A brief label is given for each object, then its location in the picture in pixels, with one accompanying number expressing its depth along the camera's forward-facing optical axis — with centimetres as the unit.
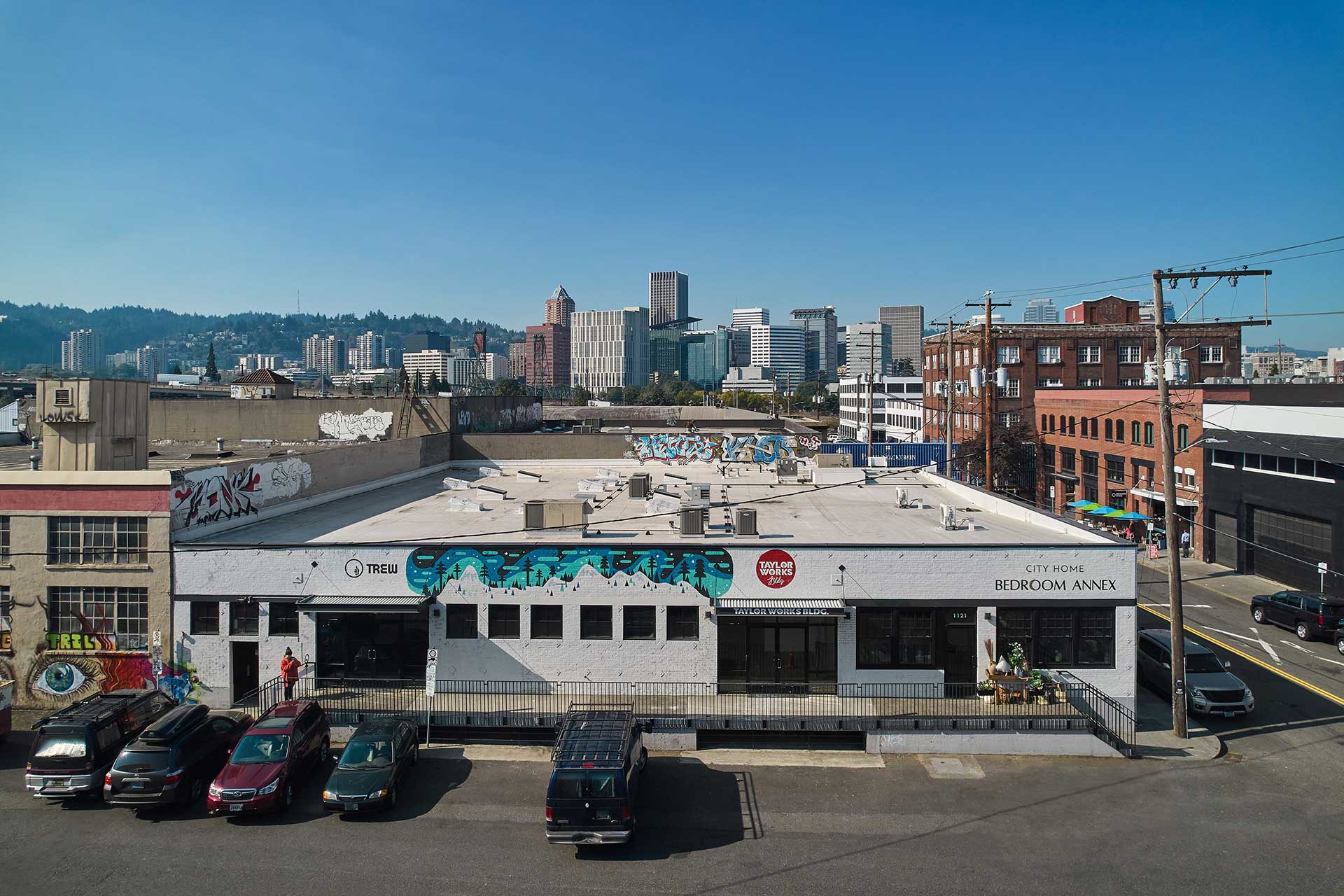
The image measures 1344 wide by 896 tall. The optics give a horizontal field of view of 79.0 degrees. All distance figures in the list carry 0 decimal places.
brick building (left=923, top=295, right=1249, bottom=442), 7700
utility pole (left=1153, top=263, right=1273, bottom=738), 1988
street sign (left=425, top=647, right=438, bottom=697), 1880
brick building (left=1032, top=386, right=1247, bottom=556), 4562
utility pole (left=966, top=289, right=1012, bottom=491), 3634
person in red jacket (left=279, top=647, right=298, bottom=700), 2053
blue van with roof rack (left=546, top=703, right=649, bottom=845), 1438
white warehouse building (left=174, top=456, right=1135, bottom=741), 2053
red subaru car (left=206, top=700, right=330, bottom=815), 1564
